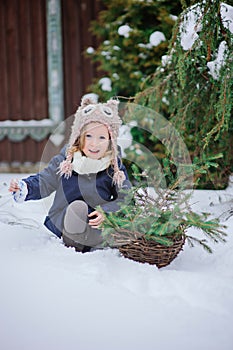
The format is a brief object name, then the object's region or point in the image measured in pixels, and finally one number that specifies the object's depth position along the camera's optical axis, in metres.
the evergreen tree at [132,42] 4.31
